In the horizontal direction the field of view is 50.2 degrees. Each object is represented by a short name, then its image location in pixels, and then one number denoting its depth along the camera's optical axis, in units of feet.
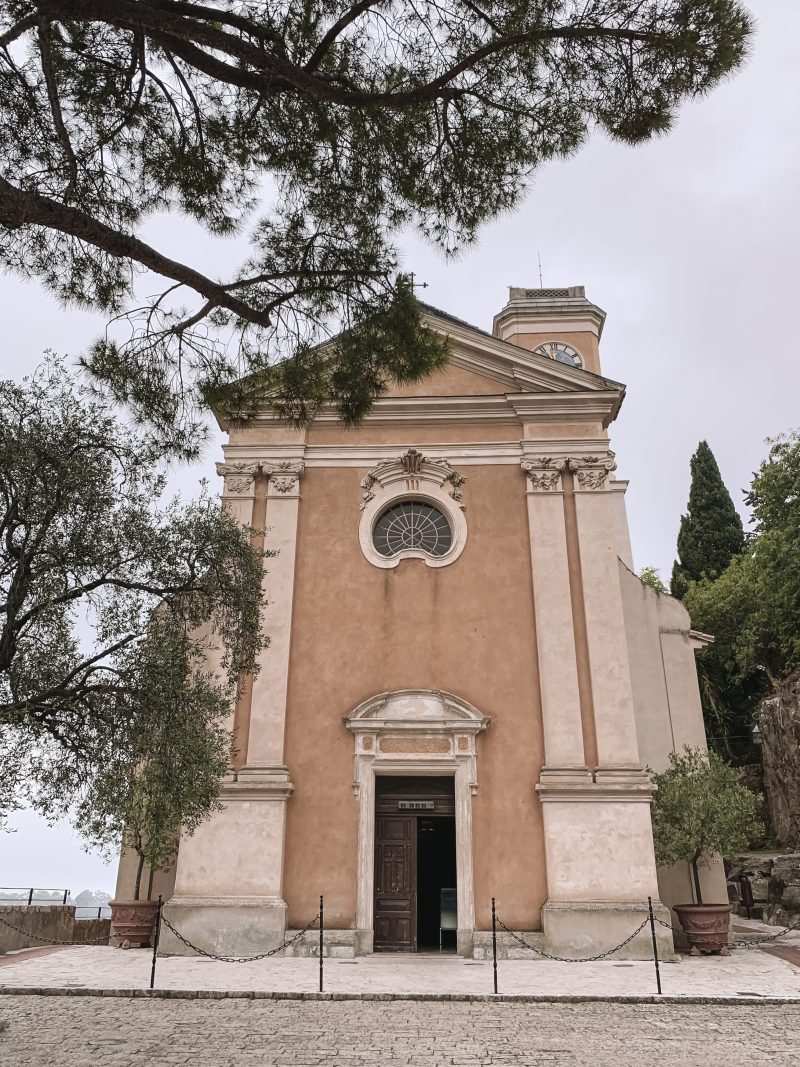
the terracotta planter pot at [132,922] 44.91
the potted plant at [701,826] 43.19
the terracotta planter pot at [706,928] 43.01
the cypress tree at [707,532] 123.44
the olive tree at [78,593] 24.25
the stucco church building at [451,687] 43.98
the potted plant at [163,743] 25.43
